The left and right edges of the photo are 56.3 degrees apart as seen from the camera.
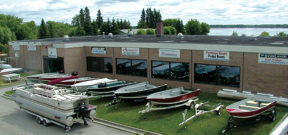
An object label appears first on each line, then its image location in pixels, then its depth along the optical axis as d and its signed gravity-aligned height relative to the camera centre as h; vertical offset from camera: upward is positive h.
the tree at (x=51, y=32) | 95.01 +4.22
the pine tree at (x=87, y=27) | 89.38 +5.23
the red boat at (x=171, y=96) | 16.14 -3.41
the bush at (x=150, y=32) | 79.44 +3.03
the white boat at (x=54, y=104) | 14.45 -3.47
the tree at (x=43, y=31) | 89.88 +4.34
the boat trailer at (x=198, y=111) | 14.13 -4.02
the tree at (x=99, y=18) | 111.71 +10.41
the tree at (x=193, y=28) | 107.57 +5.50
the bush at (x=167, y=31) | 88.38 +3.61
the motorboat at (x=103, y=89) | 19.29 -3.29
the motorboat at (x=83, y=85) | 21.41 -3.37
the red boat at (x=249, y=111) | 13.22 -3.59
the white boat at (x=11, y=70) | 31.76 -3.09
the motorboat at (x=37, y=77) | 26.34 -3.22
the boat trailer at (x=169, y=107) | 16.01 -3.94
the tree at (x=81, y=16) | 123.43 +12.61
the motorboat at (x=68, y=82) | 23.92 -3.40
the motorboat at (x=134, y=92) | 17.67 -3.31
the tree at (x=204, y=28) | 115.78 +5.75
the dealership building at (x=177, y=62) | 18.39 -1.75
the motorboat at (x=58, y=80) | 24.03 -3.25
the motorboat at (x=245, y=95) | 16.56 -3.54
